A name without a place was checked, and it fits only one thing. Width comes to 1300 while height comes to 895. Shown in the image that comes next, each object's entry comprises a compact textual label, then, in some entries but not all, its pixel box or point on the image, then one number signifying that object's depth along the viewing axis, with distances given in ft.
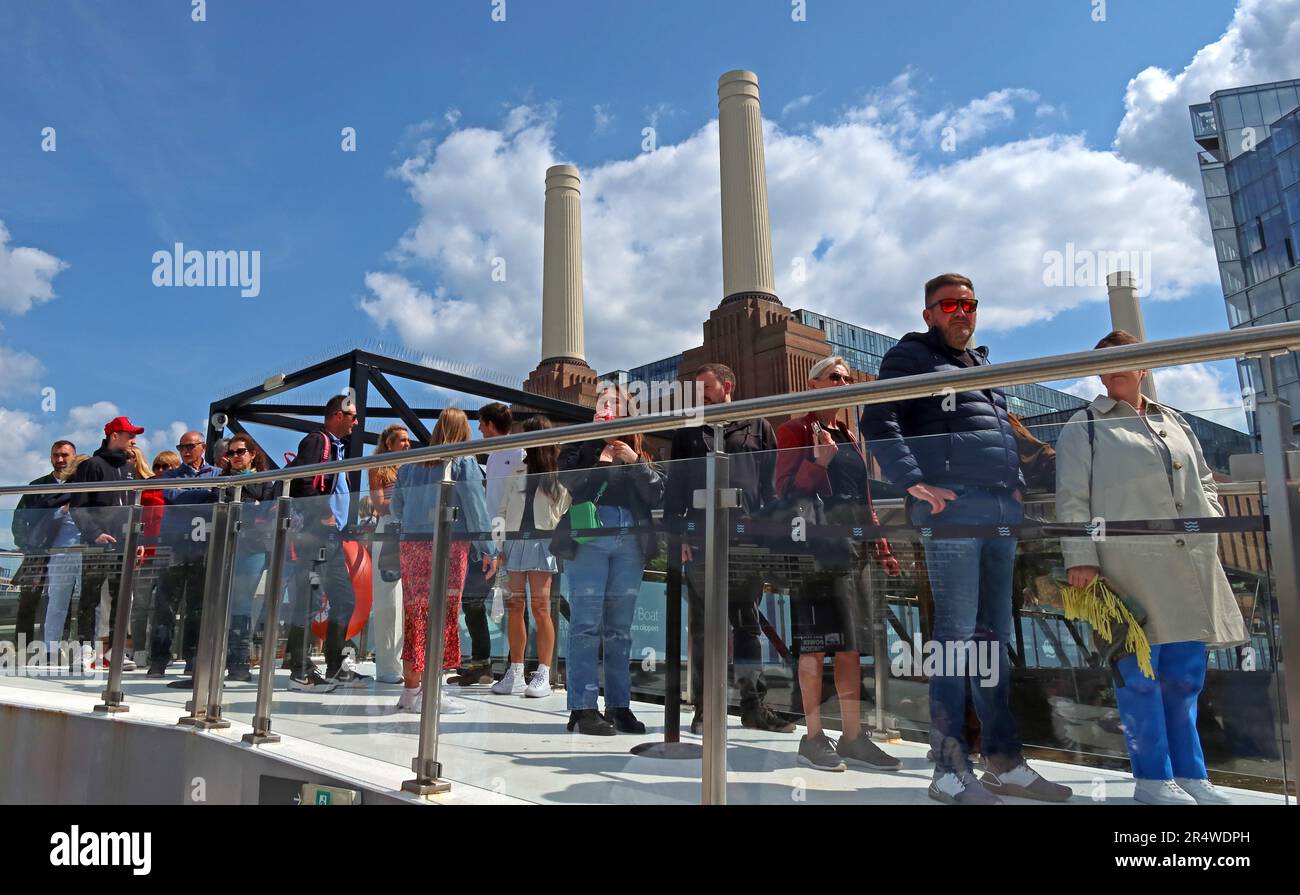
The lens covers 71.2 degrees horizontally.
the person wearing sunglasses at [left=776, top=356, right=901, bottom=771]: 9.13
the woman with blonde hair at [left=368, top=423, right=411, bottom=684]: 13.34
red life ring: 14.15
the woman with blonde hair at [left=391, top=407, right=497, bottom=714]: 12.35
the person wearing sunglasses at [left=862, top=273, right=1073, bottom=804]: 8.54
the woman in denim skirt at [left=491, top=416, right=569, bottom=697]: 11.53
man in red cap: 18.61
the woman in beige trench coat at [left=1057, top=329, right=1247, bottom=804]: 8.33
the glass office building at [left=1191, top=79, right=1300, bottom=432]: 130.31
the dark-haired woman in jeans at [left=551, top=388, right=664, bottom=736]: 10.82
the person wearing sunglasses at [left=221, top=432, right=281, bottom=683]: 16.21
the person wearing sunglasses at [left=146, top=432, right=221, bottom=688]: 17.42
